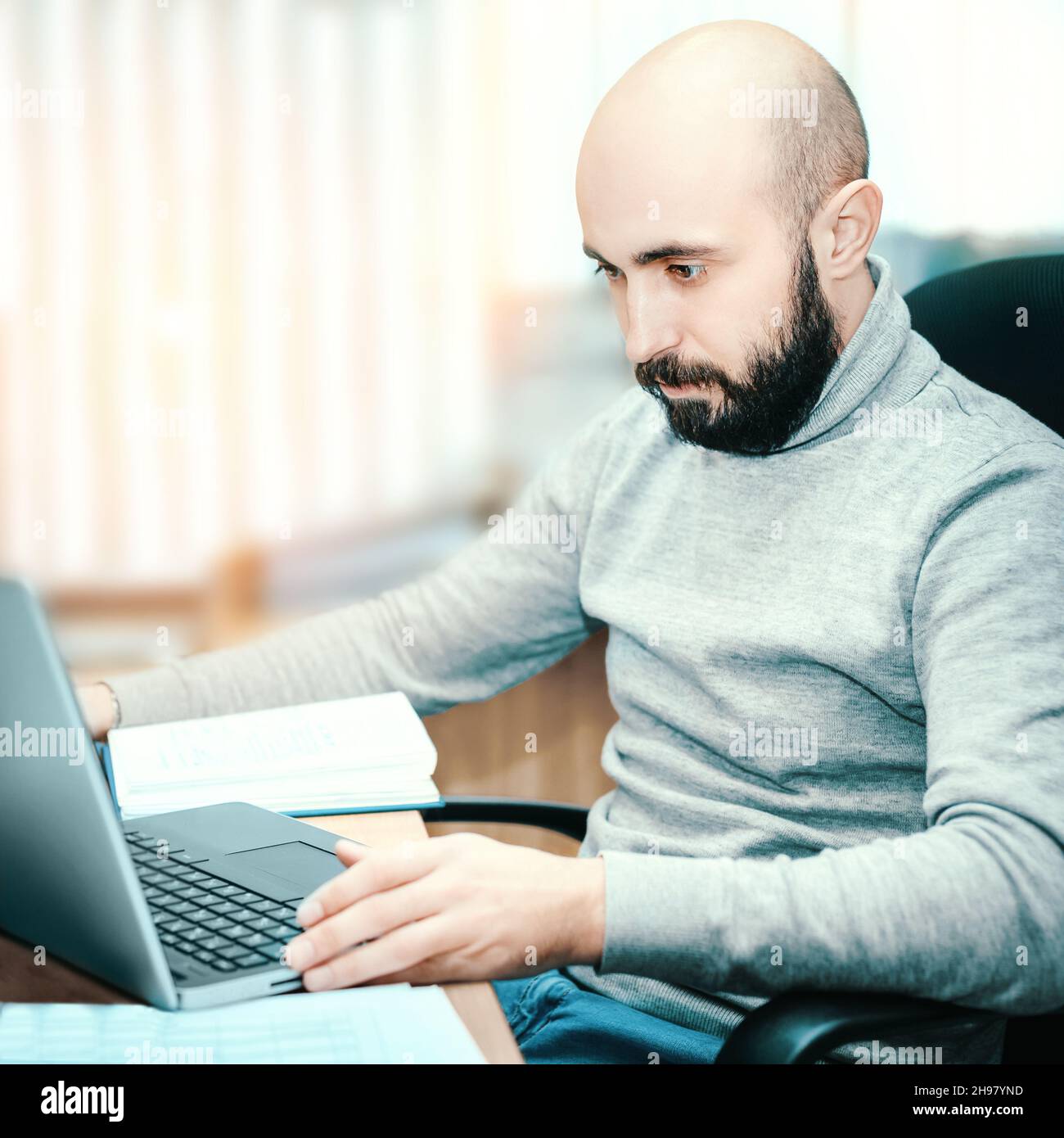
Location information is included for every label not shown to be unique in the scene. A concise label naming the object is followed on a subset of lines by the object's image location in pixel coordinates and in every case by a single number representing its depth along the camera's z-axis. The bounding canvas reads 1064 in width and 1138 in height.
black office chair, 0.61
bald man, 0.64
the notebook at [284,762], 0.89
